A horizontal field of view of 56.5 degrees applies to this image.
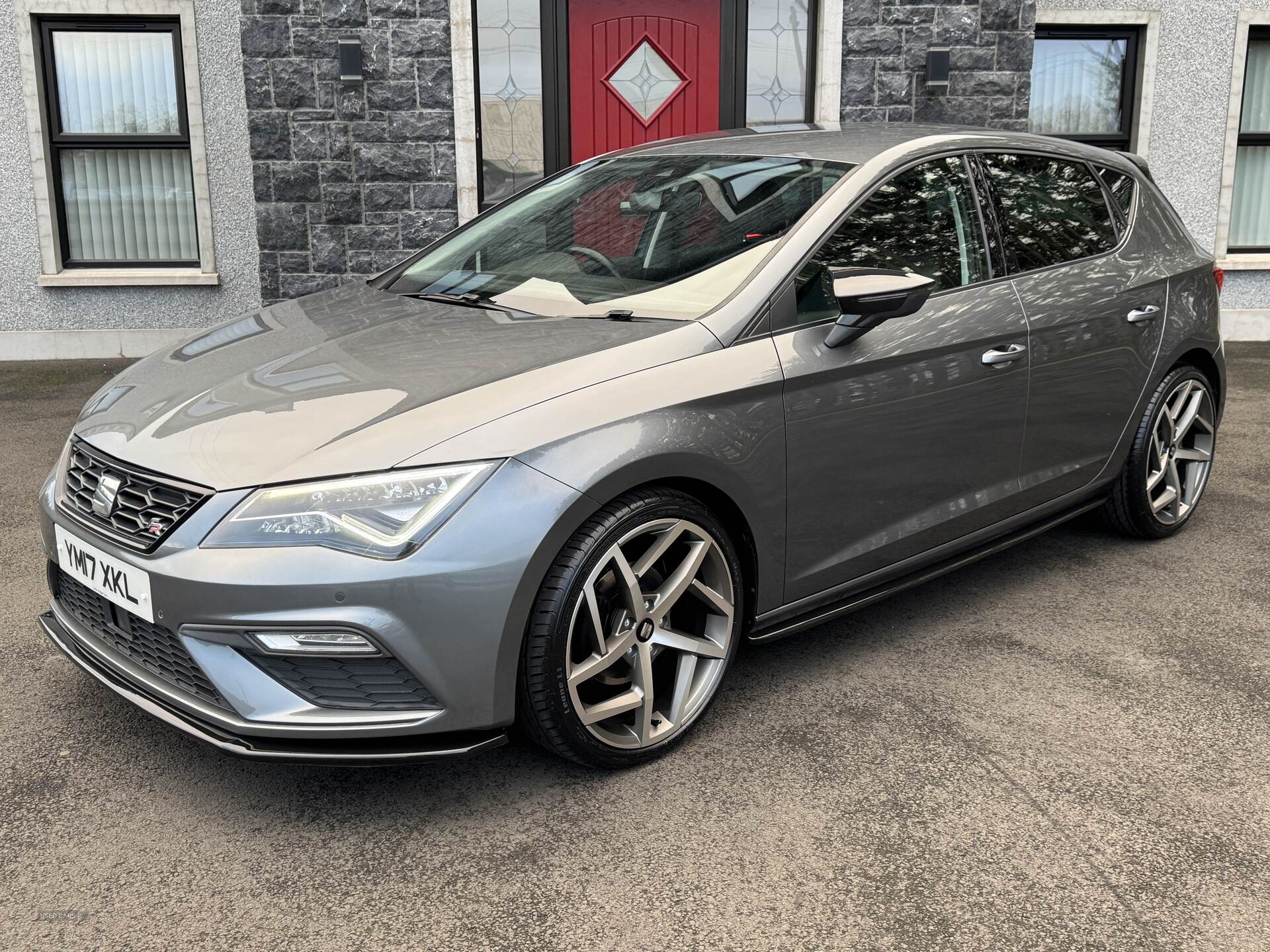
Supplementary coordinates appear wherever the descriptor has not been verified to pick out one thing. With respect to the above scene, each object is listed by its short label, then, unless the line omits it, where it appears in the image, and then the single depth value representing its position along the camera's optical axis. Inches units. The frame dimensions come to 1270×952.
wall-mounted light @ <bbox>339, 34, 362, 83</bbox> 311.0
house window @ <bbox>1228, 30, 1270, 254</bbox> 400.8
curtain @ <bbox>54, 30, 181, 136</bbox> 356.5
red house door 327.6
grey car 100.5
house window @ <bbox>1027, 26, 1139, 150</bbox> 390.9
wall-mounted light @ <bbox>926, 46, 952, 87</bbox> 327.6
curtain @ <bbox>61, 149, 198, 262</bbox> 367.6
